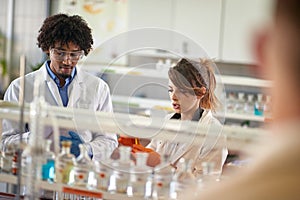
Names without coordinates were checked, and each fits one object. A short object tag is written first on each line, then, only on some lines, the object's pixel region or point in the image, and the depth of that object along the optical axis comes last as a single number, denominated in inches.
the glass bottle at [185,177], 87.7
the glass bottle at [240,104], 221.0
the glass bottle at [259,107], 217.2
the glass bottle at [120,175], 89.7
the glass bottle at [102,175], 90.4
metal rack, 85.2
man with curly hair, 120.4
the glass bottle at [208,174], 88.1
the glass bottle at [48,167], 92.2
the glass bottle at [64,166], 92.0
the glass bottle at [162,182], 89.1
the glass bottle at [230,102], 220.4
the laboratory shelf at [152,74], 225.9
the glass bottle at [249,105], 219.8
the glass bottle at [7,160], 97.0
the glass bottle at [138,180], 89.7
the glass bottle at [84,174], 91.2
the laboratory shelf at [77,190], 90.2
